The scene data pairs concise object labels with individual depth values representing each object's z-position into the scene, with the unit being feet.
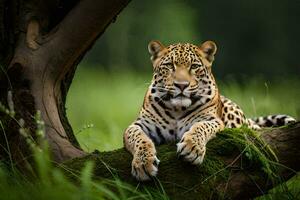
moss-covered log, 42.80
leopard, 48.52
